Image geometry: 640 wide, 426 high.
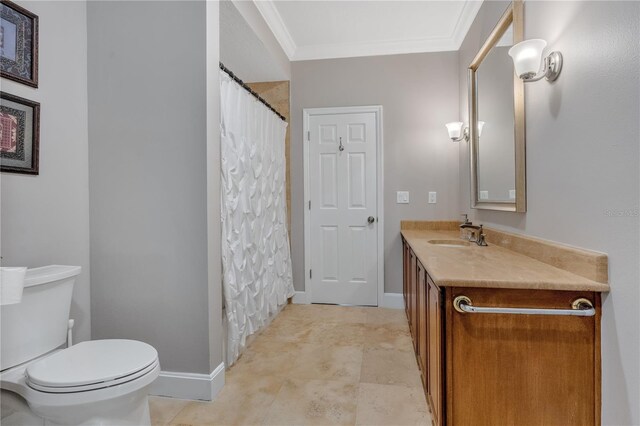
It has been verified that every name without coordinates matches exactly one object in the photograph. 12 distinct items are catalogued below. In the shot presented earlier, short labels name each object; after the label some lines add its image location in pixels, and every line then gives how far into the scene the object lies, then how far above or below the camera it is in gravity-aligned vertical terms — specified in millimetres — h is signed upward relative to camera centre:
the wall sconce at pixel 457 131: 2923 +741
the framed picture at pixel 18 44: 1429 +789
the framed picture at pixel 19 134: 1432 +378
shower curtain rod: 2010 +905
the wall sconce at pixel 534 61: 1422 +670
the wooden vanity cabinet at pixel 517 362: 1143 -535
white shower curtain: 2053 +6
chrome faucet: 2203 -160
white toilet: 1148 -575
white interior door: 3350 +64
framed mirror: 1797 +588
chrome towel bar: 1129 -343
